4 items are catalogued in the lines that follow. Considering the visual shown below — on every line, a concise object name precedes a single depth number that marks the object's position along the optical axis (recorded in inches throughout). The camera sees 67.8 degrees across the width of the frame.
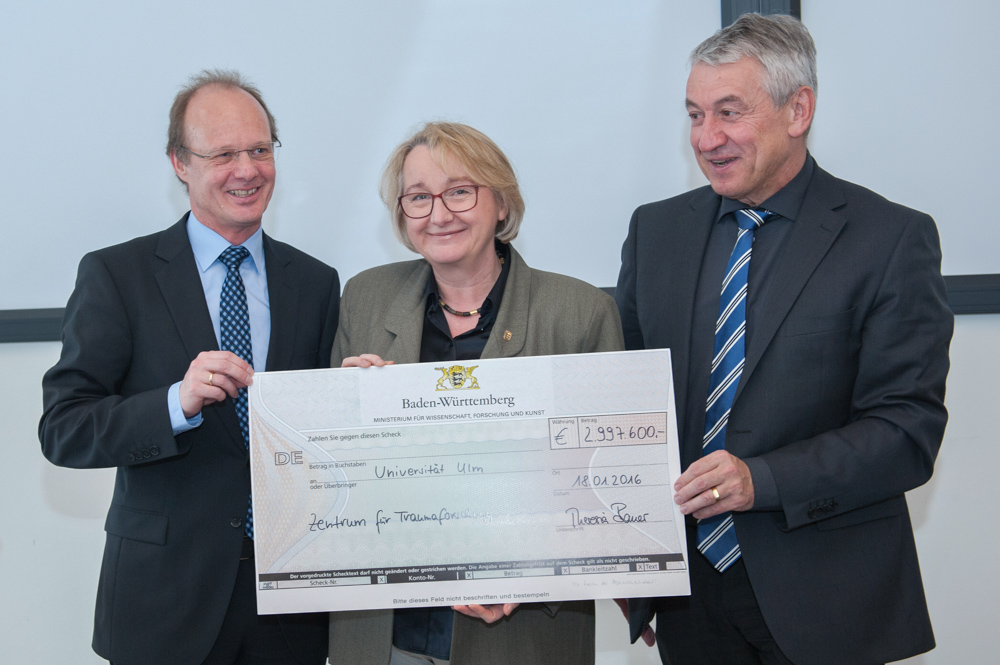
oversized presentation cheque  66.6
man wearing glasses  69.6
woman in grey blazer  71.8
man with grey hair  68.8
